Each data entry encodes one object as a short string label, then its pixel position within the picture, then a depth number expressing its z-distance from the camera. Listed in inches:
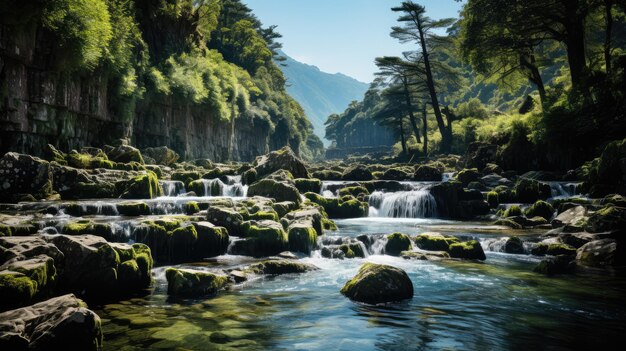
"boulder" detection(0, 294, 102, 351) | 201.6
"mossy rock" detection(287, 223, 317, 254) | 536.4
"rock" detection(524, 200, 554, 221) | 764.6
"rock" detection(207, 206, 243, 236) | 563.8
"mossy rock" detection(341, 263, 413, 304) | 329.4
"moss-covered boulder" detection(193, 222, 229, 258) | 485.1
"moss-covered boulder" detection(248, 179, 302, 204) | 853.8
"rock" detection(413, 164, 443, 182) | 1262.3
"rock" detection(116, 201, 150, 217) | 641.6
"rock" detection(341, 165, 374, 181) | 1307.8
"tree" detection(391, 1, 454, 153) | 1634.2
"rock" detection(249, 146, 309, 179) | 1163.3
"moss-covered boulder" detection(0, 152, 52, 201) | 722.8
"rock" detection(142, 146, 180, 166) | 1429.6
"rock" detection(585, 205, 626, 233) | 508.4
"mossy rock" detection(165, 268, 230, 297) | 340.2
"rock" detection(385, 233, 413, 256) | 541.3
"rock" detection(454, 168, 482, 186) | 1098.7
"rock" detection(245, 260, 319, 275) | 425.7
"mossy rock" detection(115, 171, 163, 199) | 831.7
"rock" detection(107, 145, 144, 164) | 1102.4
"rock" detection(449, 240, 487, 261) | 505.4
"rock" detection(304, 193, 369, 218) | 933.8
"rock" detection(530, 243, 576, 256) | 498.0
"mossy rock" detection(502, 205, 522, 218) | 805.9
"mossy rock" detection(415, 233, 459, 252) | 541.0
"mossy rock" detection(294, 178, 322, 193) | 1076.5
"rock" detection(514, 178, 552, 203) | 873.5
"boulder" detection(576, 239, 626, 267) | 446.0
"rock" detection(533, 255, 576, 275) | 419.5
